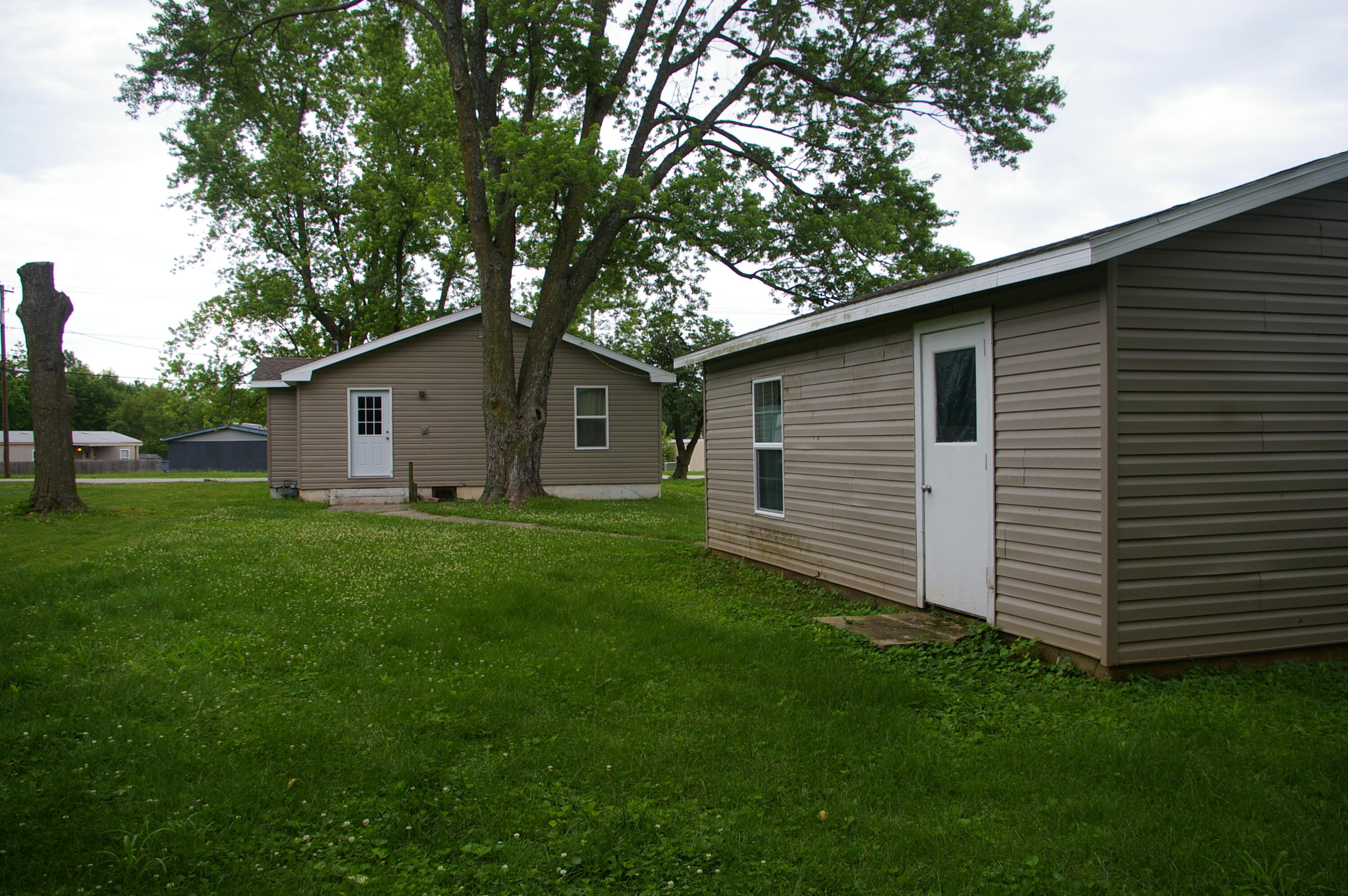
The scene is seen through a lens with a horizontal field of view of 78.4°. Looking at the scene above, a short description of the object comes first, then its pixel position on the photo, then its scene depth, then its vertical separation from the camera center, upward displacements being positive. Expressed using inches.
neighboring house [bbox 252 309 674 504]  773.9 +23.1
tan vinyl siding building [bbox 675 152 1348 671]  202.5 +1.2
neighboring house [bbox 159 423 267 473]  2158.0 -15.3
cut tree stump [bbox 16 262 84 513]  545.6 +38.3
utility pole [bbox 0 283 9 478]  1437.0 +115.3
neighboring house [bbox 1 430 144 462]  2402.8 +4.4
